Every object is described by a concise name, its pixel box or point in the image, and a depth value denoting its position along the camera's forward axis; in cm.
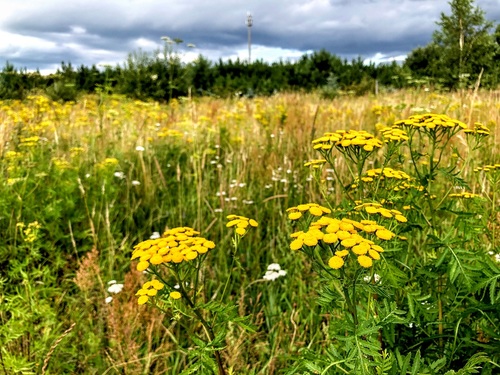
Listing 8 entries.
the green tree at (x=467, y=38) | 1146
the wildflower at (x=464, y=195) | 50
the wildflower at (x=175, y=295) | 33
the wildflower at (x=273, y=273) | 68
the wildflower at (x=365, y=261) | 29
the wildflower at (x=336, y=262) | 30
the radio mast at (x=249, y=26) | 3452
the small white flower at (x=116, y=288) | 63
